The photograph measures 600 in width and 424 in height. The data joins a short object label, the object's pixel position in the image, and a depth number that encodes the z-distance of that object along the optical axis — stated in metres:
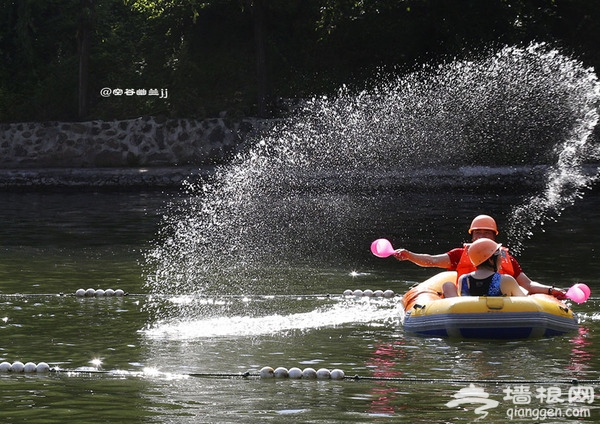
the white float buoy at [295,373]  19.77
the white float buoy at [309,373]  19.75
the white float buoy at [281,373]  19.83
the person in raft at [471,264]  25.37
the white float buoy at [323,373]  19.70
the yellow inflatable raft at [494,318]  23.20
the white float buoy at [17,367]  20.34
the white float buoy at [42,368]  20.30
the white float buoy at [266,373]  19.86
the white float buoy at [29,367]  20.28
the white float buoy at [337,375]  19.62
